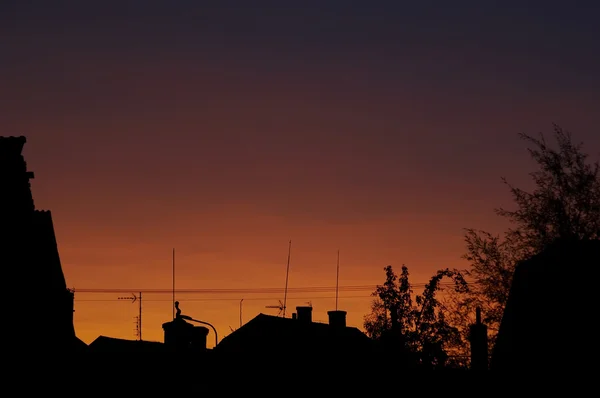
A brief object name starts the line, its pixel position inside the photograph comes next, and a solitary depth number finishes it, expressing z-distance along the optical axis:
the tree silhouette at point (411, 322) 75.88
